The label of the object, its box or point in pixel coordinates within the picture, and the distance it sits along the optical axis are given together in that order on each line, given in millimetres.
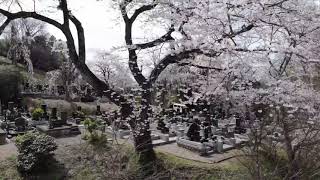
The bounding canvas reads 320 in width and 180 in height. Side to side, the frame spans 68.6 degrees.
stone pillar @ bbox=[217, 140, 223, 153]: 9792
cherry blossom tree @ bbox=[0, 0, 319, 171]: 5737
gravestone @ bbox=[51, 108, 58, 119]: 12819
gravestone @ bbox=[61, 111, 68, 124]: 12660
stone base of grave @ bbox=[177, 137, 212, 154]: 9408
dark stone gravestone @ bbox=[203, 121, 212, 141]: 10551
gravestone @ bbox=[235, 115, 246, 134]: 12507
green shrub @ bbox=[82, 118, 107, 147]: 9594
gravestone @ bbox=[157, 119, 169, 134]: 11995
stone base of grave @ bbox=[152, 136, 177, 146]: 10331
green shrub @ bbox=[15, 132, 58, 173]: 7869
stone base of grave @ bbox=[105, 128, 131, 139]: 11182
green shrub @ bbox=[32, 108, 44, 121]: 13056
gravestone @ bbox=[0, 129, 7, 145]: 10090
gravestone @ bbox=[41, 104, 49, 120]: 13493
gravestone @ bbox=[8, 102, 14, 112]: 15024
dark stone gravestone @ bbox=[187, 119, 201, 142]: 10447
